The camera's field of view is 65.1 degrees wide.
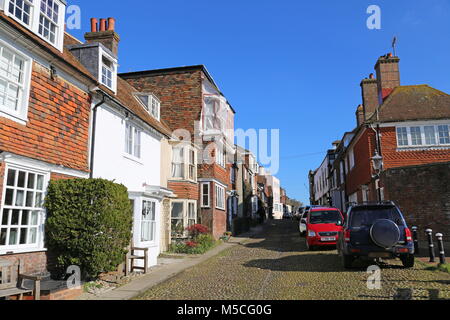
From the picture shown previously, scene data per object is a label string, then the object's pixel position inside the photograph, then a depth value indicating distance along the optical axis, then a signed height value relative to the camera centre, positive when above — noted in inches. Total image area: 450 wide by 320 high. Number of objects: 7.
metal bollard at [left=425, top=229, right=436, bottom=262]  430.6 -32.7
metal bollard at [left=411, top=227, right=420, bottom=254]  490.6 -28.0
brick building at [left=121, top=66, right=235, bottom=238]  775.1 +212.8
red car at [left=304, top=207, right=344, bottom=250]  593.9 -25.1
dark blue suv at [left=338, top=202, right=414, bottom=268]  371.9 -17.6
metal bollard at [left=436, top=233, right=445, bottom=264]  402.9 -35.6
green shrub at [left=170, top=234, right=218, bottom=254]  649.6 -49.7
